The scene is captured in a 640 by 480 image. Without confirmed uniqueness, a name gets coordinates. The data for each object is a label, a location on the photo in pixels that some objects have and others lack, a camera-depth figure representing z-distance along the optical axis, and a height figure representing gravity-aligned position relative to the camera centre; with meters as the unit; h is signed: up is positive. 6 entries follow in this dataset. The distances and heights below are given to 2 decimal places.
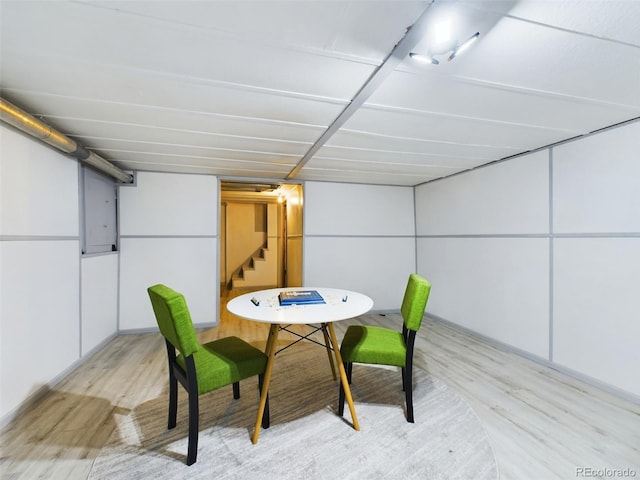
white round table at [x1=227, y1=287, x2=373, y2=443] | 1.74 -0.50
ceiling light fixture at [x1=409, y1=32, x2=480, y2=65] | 1.25 +0.90
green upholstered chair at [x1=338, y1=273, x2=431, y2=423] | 1.91 -0.79
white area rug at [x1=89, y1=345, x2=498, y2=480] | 1.54 -1.29
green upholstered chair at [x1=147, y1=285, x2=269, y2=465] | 1.54 -0.78
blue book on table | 2.10 -0.48
